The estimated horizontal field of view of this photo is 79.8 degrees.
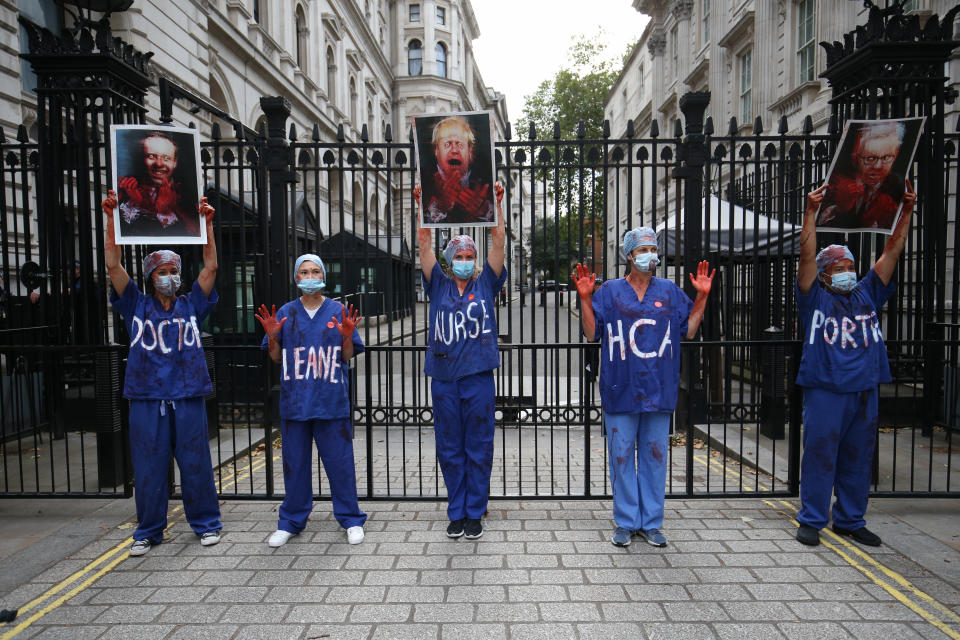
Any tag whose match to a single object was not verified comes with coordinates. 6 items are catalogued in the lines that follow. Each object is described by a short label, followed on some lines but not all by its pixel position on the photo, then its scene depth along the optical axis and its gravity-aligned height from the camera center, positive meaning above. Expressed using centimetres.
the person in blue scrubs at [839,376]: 386 -54
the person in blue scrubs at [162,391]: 389 -61
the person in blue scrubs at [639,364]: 391 -45
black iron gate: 479 -23
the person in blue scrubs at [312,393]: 397 -64
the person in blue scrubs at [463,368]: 403 -48
